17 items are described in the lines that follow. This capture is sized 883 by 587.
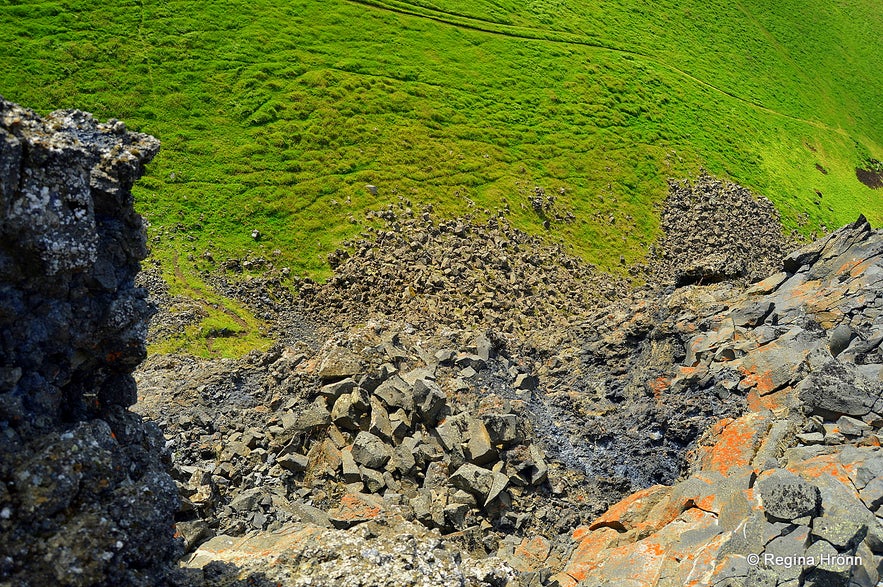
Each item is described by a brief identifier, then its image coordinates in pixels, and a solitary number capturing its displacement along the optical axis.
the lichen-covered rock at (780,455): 19.02
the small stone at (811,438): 23.62
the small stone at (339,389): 29.33
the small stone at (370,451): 26.56
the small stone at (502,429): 28.16
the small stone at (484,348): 35.38
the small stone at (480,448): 27.17
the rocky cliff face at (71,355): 14.41
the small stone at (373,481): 25.91
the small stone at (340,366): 30.34
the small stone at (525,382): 34.84
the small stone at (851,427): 23.36
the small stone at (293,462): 27.00
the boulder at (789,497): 19.39
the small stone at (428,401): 28.22
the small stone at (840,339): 28.75
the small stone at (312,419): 28.45
